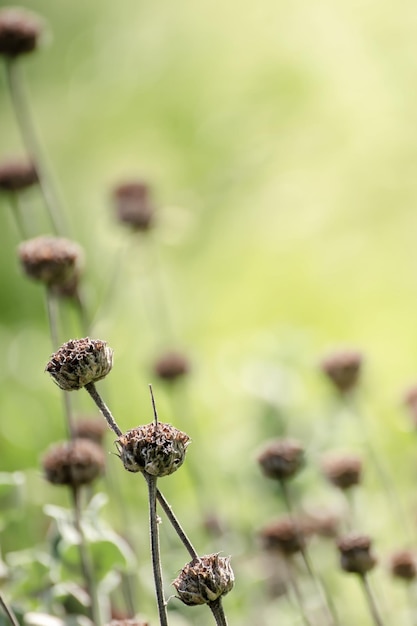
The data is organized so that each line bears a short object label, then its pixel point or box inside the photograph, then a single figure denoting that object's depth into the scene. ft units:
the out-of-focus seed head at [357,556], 5.09
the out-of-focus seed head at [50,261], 5.37
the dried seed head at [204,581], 4.71
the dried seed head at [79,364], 4.79
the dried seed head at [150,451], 4.70
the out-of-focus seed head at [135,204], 7.25
